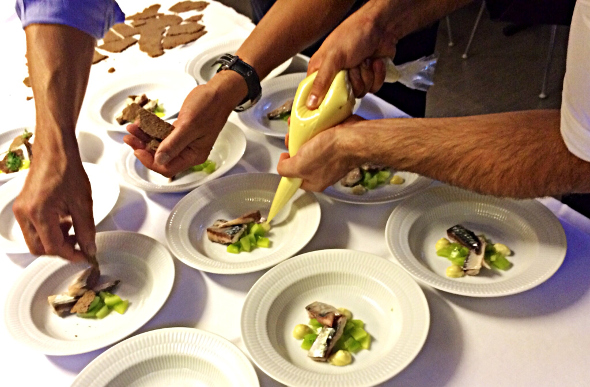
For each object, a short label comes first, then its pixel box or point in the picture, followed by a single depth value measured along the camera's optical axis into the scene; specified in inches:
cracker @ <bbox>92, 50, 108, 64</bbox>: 86.4
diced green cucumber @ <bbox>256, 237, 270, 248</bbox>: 50.1
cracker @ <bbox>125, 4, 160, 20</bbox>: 99.3
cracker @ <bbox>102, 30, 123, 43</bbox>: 91.8
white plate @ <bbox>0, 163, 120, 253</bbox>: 52.5
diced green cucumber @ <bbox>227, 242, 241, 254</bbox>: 49.6
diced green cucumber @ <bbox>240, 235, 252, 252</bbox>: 49.7
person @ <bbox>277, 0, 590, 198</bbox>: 34.5
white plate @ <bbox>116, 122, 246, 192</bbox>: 56.2
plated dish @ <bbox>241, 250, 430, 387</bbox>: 36.0
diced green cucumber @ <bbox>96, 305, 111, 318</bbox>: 44.5
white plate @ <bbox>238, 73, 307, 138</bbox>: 66.6
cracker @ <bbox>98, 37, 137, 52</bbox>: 89.6
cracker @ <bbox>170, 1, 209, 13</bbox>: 98.5
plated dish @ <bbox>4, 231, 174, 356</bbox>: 41.0
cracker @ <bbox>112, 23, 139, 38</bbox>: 93.5
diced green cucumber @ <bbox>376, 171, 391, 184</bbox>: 55.6
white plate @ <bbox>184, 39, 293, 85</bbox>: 78.3
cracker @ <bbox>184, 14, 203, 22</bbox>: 94.4
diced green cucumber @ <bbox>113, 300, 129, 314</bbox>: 44.8
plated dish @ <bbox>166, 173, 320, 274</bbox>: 46.3
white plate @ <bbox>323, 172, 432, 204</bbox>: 51.1
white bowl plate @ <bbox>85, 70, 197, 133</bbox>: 72.6
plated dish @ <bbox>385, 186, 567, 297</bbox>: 40.9
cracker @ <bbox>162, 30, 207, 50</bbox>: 88.5
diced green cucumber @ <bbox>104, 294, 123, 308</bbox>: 45.0
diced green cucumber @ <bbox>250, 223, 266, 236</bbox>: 50.9
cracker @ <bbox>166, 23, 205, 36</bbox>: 90.8
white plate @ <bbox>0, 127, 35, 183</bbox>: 68.6
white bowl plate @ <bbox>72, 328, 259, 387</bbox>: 37.8
